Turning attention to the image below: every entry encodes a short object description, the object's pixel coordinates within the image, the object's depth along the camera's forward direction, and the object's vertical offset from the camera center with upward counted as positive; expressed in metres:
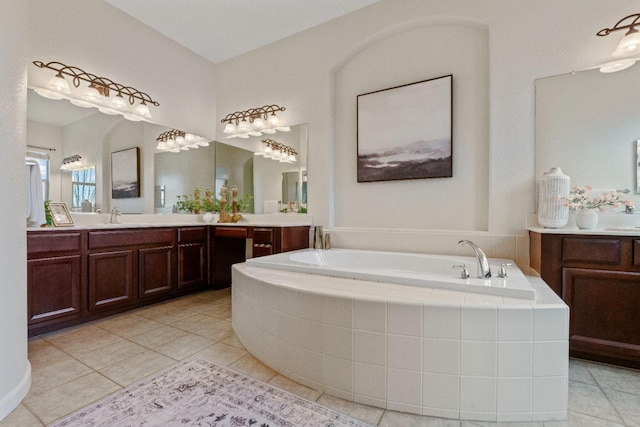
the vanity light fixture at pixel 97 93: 2.59 +1.12
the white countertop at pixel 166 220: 2.63 -0.10
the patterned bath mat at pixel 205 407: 1.30 -0.91
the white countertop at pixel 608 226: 1.79 -0.10
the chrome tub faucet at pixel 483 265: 1.74 -0.31
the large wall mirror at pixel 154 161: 2.66 +0.57
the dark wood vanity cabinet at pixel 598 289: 1.71 -0.46
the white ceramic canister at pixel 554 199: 2.04 +0.09
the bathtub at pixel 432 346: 1.26 -0.60
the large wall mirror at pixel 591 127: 2.01 +0.59
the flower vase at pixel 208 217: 3.72 -0.07
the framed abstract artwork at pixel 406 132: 2.68 +0.76
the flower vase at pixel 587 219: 1.93 -0.05
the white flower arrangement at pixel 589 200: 1.94 +0.08
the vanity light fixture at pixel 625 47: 1.96 +1.09
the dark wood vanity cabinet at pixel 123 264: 2.20 -0.48
